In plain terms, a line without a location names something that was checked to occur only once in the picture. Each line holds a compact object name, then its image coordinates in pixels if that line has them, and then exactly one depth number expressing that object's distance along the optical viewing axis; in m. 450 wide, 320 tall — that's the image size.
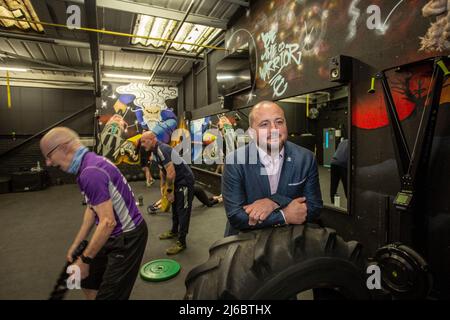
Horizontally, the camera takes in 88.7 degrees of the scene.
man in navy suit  1.41
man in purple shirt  1.54
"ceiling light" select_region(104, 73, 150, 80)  9.05
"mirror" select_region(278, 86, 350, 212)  2.82
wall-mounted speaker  2.53
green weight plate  2.50
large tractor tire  0.82
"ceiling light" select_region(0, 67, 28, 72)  7.59
